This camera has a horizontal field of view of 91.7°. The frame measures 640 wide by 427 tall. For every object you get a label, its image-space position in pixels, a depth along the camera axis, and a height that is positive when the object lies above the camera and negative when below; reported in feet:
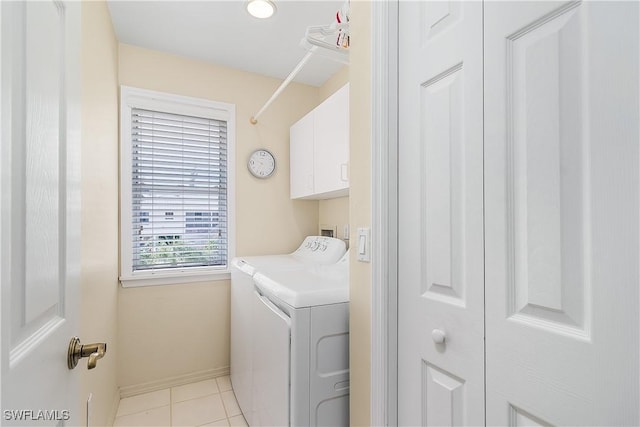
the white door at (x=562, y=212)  1.78 +0.01
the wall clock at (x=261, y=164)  8.85 +1.45
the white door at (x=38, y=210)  1.57 +0.02
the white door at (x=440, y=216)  2.63 -0.02
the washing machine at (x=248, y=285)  6.20 -1.60
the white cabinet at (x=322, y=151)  6.30 +1.47
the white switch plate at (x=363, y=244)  3.57 -0.36
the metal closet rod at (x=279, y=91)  5.25 +2.76
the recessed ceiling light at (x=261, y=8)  5.50 +3.74
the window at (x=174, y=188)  7.55 +0.68
